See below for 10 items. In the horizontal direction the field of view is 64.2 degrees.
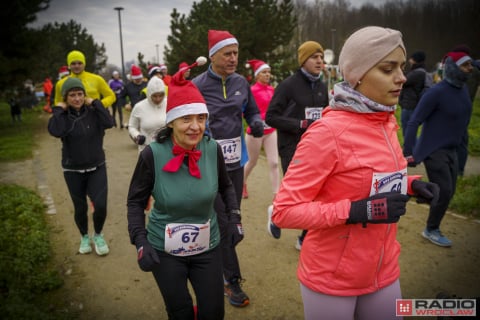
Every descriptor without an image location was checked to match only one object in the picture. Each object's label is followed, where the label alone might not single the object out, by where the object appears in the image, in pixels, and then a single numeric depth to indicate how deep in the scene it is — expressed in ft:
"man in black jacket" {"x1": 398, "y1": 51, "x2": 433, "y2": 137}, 27.78
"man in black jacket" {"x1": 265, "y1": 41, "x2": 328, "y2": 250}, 13.47
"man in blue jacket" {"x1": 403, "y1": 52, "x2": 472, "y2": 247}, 14.02
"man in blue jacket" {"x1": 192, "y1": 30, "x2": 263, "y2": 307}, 12.10
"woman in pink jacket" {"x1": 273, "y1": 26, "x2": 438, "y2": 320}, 6.06
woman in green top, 8.25
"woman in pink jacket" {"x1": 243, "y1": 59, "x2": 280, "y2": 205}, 20.83
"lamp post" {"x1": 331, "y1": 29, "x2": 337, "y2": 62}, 55.36
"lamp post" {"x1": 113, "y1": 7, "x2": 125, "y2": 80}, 77.56
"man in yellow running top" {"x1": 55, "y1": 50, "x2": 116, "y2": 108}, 19.98
